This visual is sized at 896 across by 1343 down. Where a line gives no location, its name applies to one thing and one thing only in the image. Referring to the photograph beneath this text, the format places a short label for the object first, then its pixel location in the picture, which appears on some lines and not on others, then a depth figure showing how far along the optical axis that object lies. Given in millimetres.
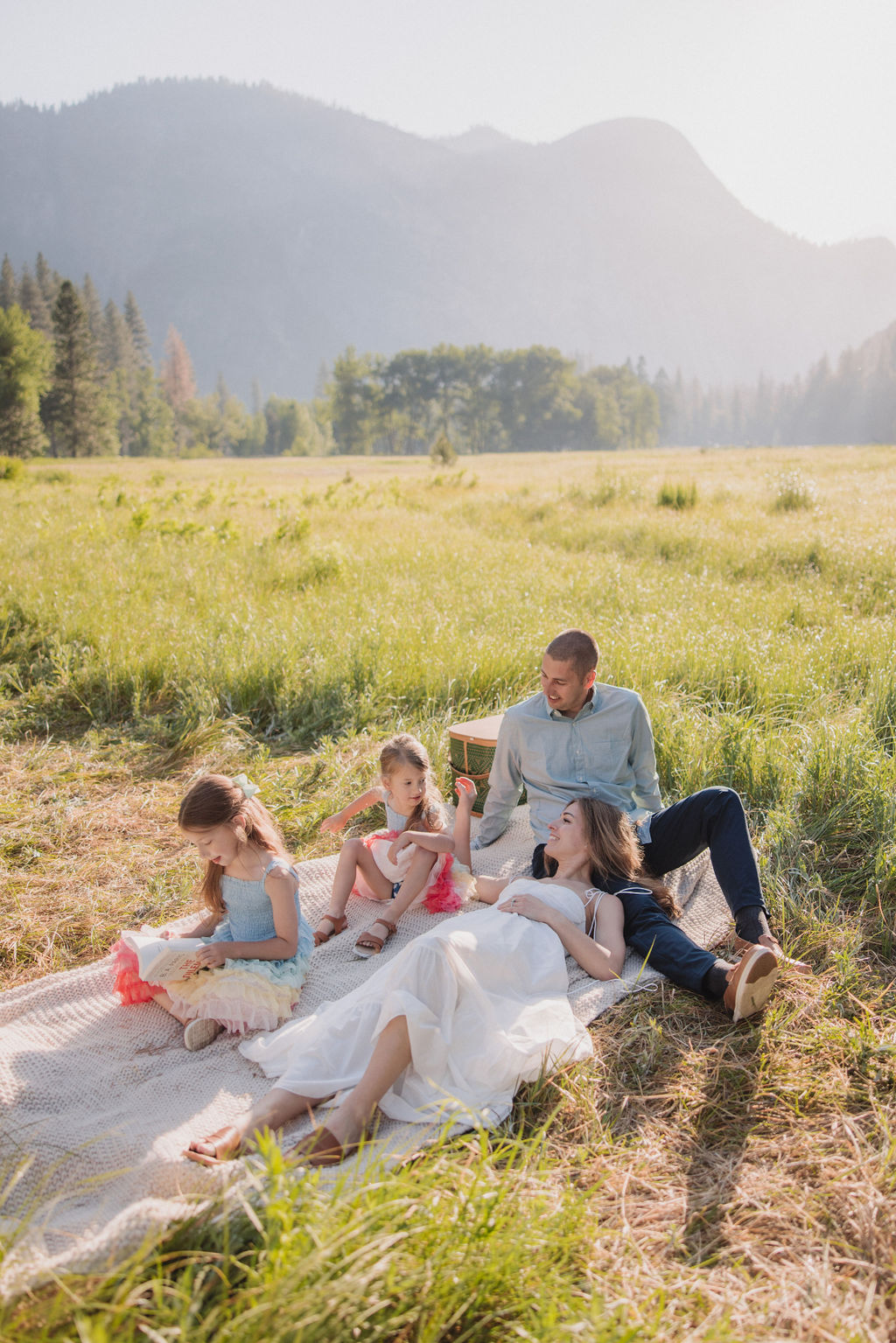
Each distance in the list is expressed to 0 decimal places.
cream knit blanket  1985
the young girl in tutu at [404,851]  3840
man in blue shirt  3408
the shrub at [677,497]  15883
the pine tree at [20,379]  43000
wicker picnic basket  4824
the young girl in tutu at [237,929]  3098
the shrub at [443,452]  32719
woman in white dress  2477
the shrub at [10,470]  23262
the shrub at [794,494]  15409
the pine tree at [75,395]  52469
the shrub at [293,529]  11738
